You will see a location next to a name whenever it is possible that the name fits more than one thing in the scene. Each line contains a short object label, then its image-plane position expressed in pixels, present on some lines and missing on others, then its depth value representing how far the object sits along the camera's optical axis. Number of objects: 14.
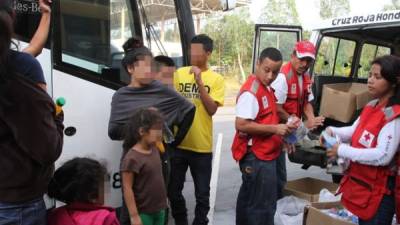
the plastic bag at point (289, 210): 4.71
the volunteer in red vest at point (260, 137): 3.65
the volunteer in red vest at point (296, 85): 5.02
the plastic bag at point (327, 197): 4.53
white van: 5.89
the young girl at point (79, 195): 2.13
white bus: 3.56
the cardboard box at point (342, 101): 6.08
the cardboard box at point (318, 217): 3.74
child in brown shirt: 3.13
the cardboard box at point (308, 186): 5.32
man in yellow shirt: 4.40
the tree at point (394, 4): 14.74
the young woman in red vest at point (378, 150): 2.93
